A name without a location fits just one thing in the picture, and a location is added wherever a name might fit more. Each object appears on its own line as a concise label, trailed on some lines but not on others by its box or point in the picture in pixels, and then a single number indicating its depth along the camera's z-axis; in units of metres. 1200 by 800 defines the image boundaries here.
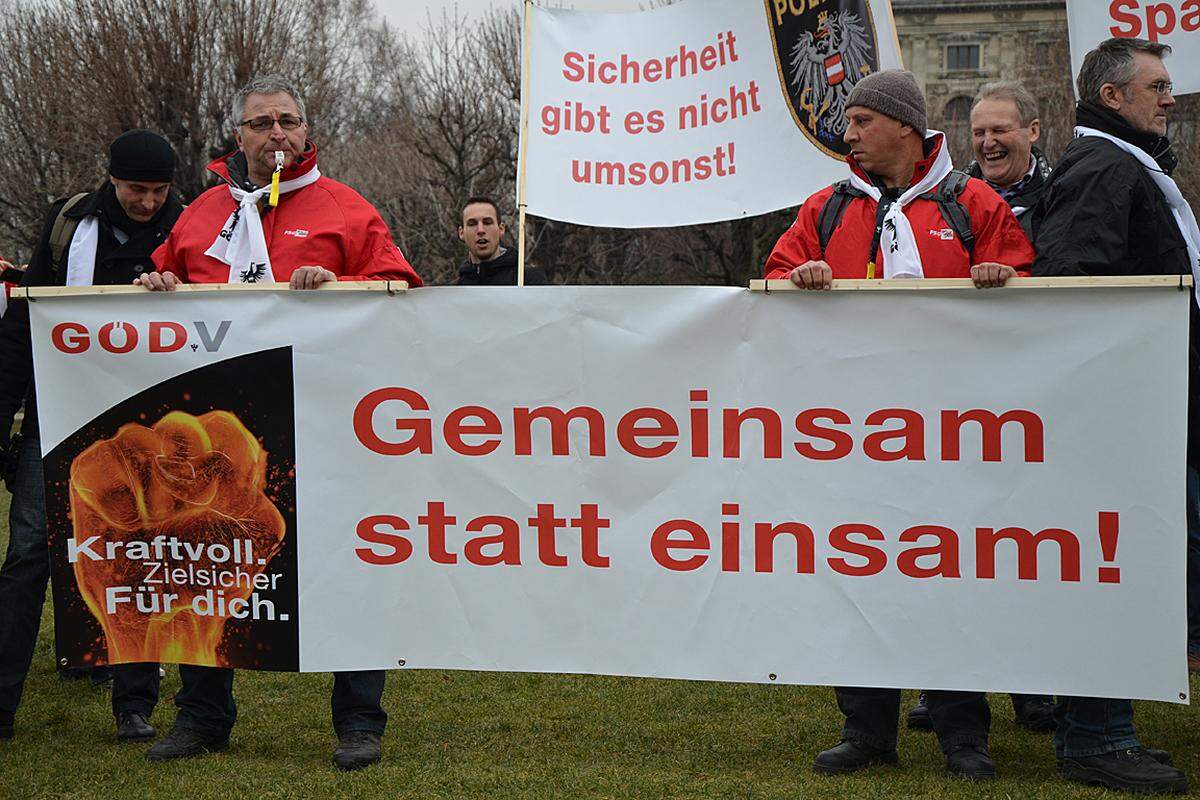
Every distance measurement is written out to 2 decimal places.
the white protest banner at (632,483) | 4.24
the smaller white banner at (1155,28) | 6.86
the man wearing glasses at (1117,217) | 4.39
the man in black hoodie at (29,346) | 5.44
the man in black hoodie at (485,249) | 8.19
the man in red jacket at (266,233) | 4.99
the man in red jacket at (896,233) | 4.52
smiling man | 5.83
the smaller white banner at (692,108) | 8.01
